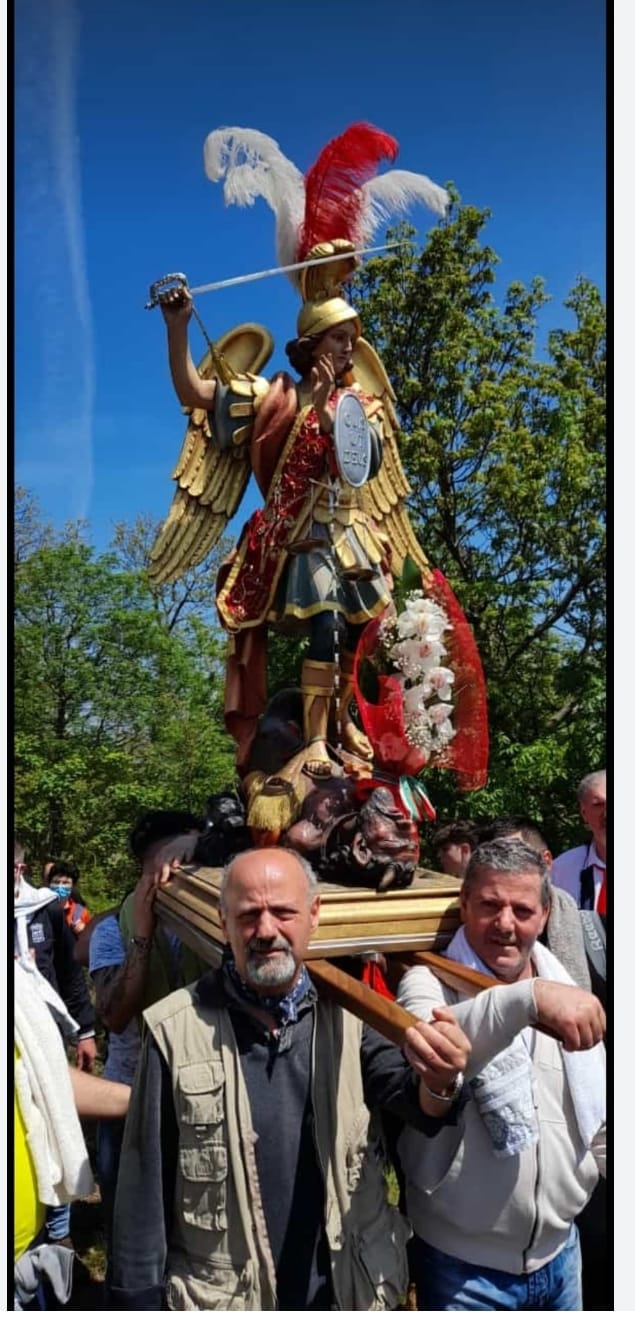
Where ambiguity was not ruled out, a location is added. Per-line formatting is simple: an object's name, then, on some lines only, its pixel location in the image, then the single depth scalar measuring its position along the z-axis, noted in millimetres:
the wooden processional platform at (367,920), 2654
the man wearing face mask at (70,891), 5715
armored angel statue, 3547
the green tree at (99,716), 10711
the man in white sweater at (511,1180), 1876
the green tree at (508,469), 8734
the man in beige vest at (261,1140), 1719
